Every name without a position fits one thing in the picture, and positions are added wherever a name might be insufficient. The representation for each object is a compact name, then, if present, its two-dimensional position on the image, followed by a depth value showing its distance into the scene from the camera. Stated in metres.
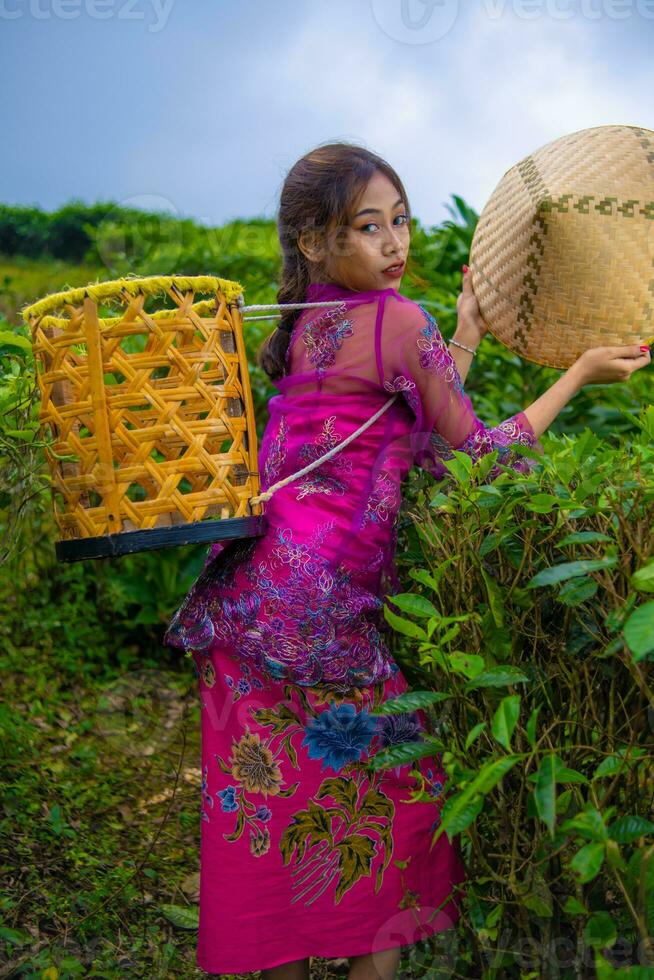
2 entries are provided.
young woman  1.98
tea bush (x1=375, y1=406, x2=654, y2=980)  1.50
